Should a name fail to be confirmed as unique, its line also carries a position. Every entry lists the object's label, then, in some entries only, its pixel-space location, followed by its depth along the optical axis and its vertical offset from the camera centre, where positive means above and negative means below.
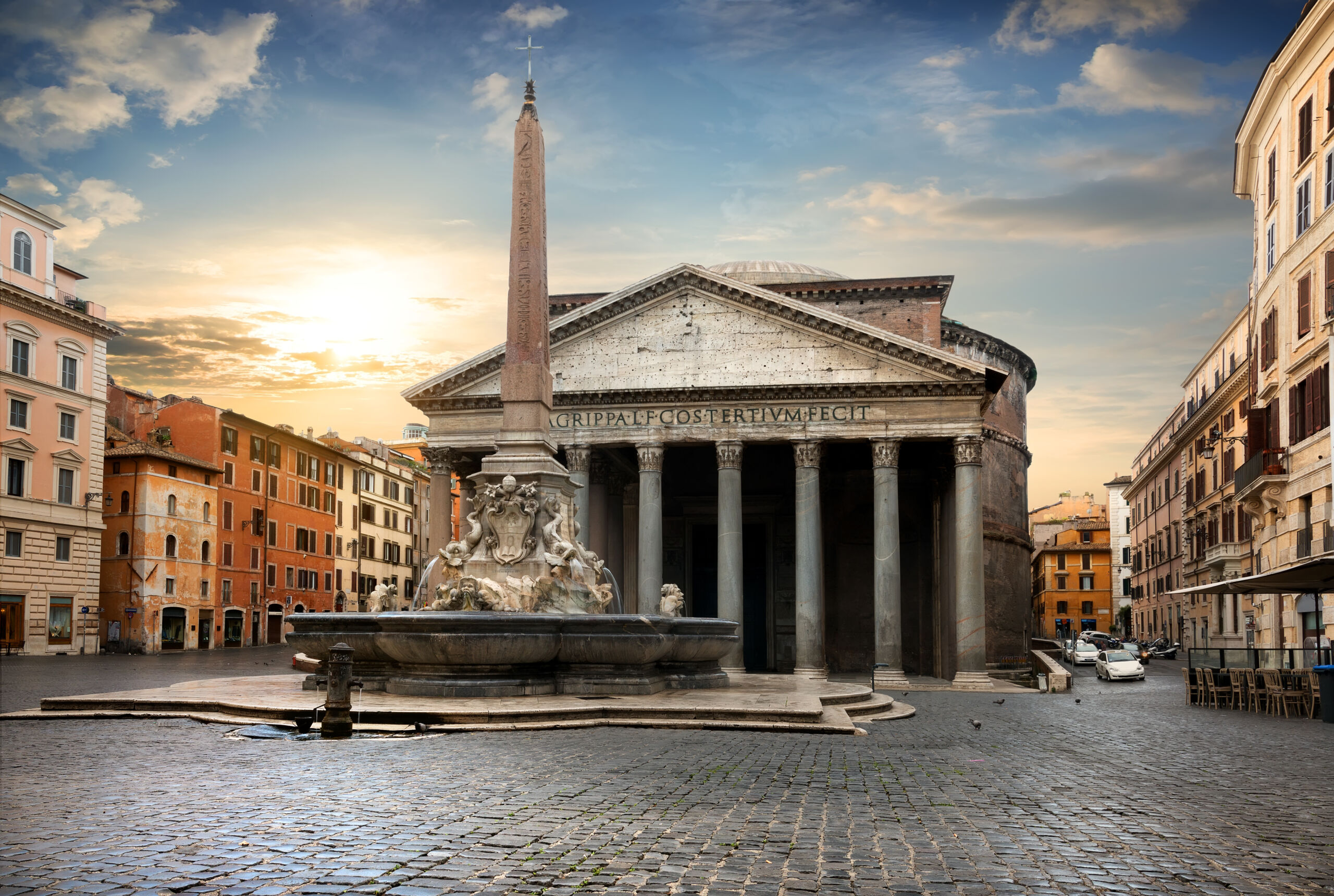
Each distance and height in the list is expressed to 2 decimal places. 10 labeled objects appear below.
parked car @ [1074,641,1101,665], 46.50 -3.00
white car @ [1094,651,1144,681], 34.16 -2.59
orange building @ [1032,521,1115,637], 91.75 -0.43
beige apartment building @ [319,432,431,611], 66.00 +3.16
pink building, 37.25 +4.32
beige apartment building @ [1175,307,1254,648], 41.31 +3.55
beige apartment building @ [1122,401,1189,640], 61.12 +2.39
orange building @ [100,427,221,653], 45.09 +0.99
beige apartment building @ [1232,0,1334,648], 24.05 +5.64
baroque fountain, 13.41 -0.41
